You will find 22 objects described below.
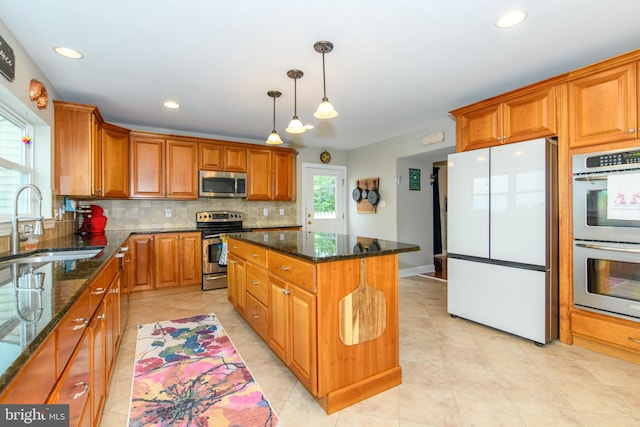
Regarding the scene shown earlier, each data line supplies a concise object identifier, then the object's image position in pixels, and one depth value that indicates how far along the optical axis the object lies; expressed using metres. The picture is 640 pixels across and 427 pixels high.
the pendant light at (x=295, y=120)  2.52
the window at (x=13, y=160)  2.35
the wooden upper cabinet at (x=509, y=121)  2.59
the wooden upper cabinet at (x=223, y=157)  4.53
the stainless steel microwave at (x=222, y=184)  4.54
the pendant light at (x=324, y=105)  2.16
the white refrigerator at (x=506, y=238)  2.53
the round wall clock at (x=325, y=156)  5.80
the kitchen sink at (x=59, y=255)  2.03
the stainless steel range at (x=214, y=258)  4.31
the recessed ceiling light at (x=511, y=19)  1.90
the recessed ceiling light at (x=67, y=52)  2.27
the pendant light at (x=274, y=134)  2.93
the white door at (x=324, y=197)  5.71
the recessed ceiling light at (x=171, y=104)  3.40
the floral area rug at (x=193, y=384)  1.69
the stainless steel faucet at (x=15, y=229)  2.00
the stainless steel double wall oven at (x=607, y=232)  2.17
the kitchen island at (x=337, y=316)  1.72
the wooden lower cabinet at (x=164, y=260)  3.94
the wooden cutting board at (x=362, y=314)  1.79
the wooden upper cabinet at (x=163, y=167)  4.11
